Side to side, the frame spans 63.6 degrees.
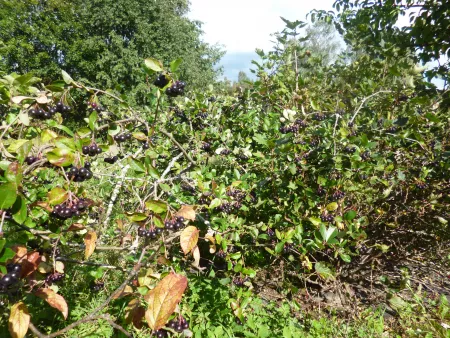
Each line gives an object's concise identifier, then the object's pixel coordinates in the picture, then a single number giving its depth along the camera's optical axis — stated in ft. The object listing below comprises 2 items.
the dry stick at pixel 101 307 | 1.59
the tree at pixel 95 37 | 40.86
